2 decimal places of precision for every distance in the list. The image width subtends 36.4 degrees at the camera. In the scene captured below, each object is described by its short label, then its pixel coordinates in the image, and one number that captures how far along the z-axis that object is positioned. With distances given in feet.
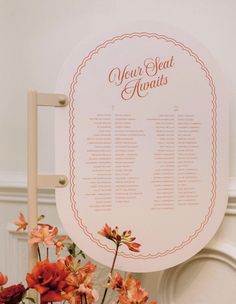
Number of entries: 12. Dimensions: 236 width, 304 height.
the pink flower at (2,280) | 2.47
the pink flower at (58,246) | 2.87
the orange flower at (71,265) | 2.78
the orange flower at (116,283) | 2.78
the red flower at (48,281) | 2.30
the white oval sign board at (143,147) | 3.14
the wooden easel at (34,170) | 3.01
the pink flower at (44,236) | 2.77
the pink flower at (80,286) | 2.63
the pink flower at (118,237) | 2.76
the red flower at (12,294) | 2.30
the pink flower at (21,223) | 3.03
